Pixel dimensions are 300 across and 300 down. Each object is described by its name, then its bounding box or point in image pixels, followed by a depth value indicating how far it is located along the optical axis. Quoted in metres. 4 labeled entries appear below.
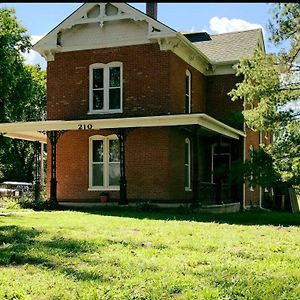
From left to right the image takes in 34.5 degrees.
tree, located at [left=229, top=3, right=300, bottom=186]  14.45
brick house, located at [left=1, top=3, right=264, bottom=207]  18.50
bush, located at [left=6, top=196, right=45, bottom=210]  18.05
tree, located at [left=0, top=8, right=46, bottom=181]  36.69
